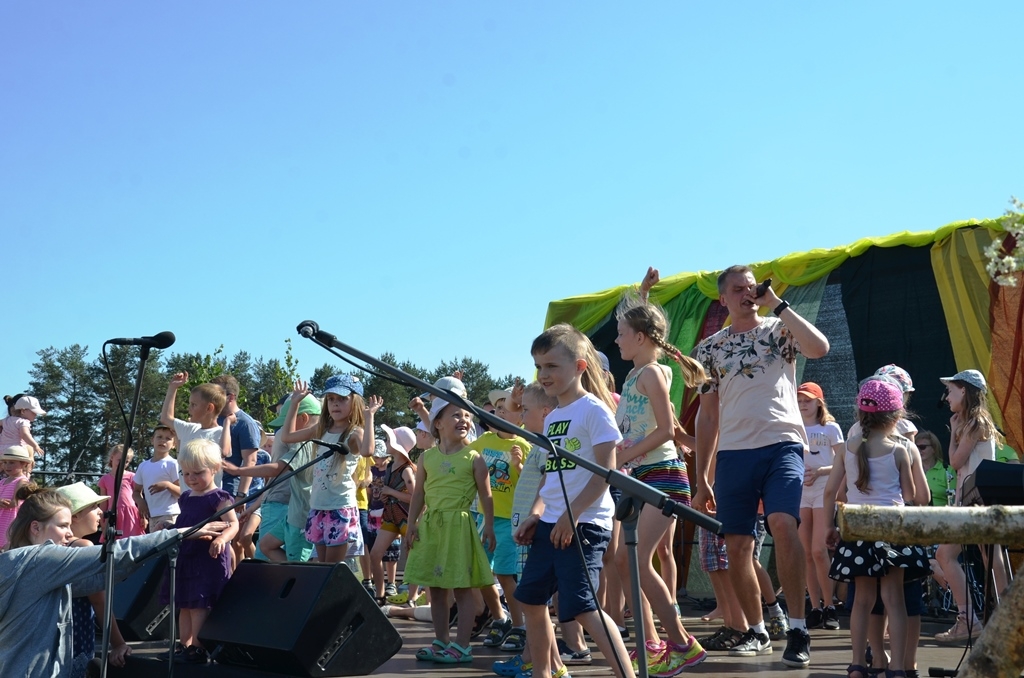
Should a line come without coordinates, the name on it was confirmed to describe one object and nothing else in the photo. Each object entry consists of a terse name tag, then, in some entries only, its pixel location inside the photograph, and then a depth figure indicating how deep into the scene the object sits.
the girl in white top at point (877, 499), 4.67
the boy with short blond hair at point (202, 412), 7.74
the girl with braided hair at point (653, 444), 5.04
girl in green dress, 6.12
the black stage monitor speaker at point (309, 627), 4.83
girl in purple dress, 5.54
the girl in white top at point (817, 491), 7.27
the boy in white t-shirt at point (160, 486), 8.16
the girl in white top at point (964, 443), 6.19
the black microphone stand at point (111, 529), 3.73
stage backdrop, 8.06
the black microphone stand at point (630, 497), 3.02
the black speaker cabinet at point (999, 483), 3.48
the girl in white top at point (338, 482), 7.30
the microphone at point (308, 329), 3.42
